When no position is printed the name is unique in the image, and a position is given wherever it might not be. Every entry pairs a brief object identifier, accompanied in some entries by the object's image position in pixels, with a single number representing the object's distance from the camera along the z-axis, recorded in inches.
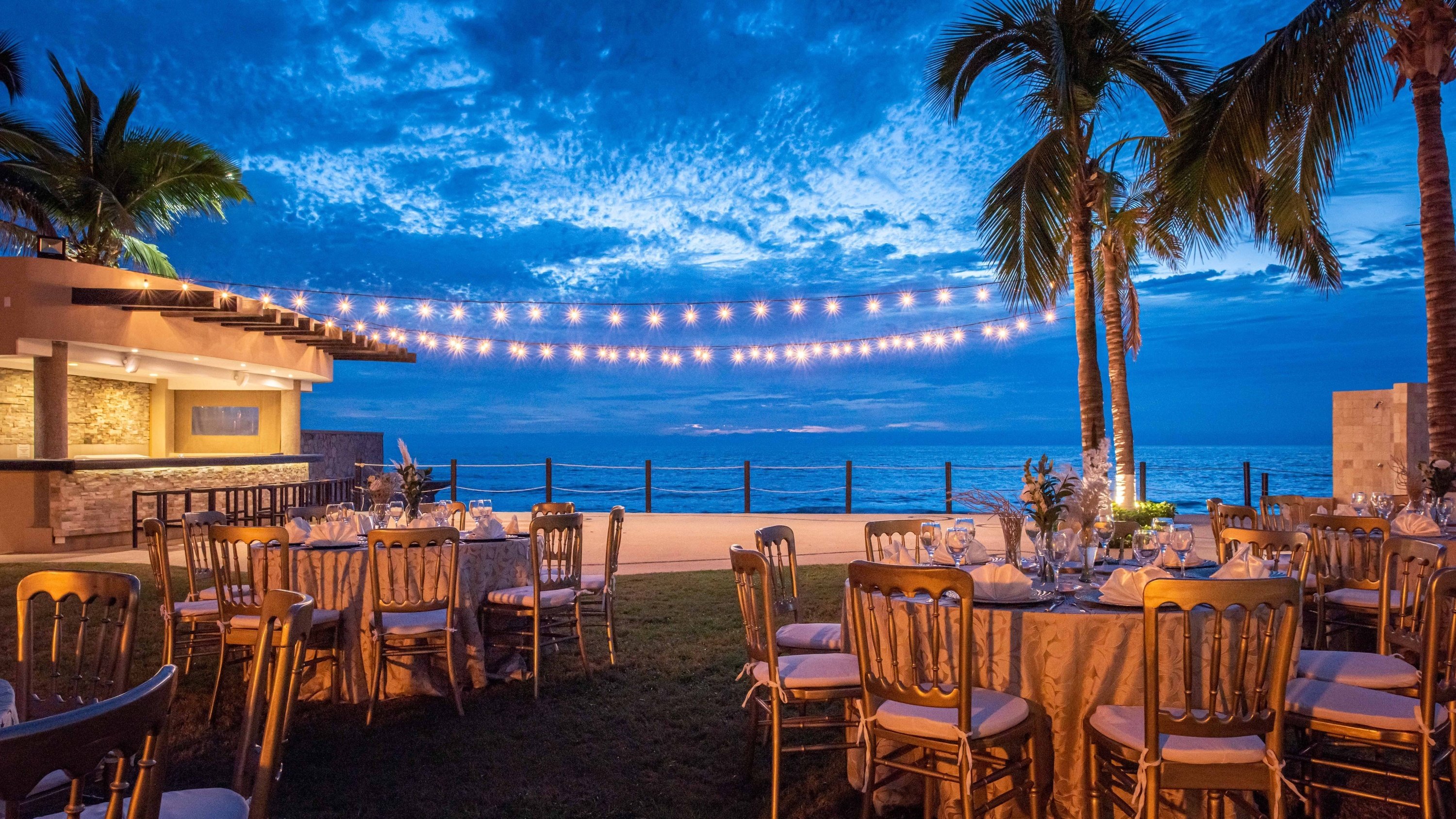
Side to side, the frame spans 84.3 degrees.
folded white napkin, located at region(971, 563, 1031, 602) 106.3
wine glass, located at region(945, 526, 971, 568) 124.0
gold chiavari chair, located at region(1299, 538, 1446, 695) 110.3
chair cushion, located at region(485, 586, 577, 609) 179.3
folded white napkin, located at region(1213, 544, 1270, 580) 108.2
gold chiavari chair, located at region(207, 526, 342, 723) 153.0
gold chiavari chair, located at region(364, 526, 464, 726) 154.6
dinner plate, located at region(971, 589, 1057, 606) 106.1
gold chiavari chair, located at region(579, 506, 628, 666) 192.9
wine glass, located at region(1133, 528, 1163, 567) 122.2
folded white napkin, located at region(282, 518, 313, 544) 180.9
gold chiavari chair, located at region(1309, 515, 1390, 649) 160.4
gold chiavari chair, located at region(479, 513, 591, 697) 174.7
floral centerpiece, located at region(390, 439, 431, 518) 198.8
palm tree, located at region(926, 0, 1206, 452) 282.7
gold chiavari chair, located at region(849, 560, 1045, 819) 90.1
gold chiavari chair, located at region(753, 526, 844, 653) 139.5
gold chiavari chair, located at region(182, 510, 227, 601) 175.9
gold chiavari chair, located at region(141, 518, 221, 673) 164.7
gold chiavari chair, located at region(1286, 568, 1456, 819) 90.4
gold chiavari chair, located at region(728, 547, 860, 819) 109.3
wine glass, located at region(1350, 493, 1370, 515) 212.2
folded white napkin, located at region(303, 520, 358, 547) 175.9
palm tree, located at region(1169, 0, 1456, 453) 224.1
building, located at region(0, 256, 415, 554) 378.6
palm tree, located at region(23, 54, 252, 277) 482.9
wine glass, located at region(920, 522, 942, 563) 141.6
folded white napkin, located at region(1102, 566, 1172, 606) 103.2
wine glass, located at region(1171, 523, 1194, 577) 127.6
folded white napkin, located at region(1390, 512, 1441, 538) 184.2
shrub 331.9
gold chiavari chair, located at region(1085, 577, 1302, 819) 81.9
